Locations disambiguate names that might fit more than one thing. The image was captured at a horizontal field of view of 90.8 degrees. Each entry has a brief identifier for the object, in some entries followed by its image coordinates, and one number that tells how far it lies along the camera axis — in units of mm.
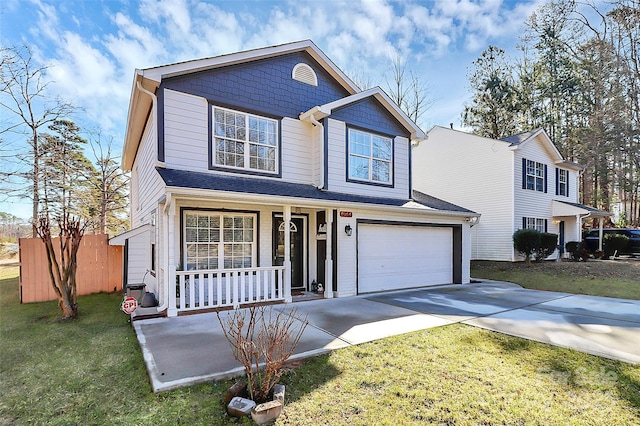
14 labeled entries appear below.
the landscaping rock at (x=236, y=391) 3217
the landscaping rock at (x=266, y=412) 2929
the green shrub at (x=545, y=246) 14823
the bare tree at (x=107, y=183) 19484
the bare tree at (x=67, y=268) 6590
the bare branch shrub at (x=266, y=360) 3190
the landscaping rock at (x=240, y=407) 3012
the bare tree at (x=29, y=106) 14594
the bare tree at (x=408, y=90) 23359
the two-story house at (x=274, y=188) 7383
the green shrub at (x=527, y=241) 14672
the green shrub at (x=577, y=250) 16922
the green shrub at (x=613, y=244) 17625
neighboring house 15773
